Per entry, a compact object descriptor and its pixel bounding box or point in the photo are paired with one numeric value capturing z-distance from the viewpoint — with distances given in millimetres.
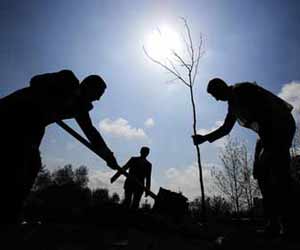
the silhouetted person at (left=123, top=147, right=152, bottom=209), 7233
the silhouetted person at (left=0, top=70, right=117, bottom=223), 2373
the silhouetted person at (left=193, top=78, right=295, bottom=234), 2812
